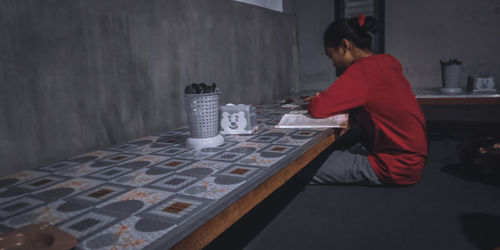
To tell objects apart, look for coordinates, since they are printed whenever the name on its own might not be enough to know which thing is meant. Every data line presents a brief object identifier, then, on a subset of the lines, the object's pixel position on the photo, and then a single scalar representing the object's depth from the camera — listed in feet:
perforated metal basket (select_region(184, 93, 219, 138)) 3.61
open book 4.71
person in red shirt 4.81
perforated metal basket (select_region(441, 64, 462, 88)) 8.13
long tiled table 1.87
